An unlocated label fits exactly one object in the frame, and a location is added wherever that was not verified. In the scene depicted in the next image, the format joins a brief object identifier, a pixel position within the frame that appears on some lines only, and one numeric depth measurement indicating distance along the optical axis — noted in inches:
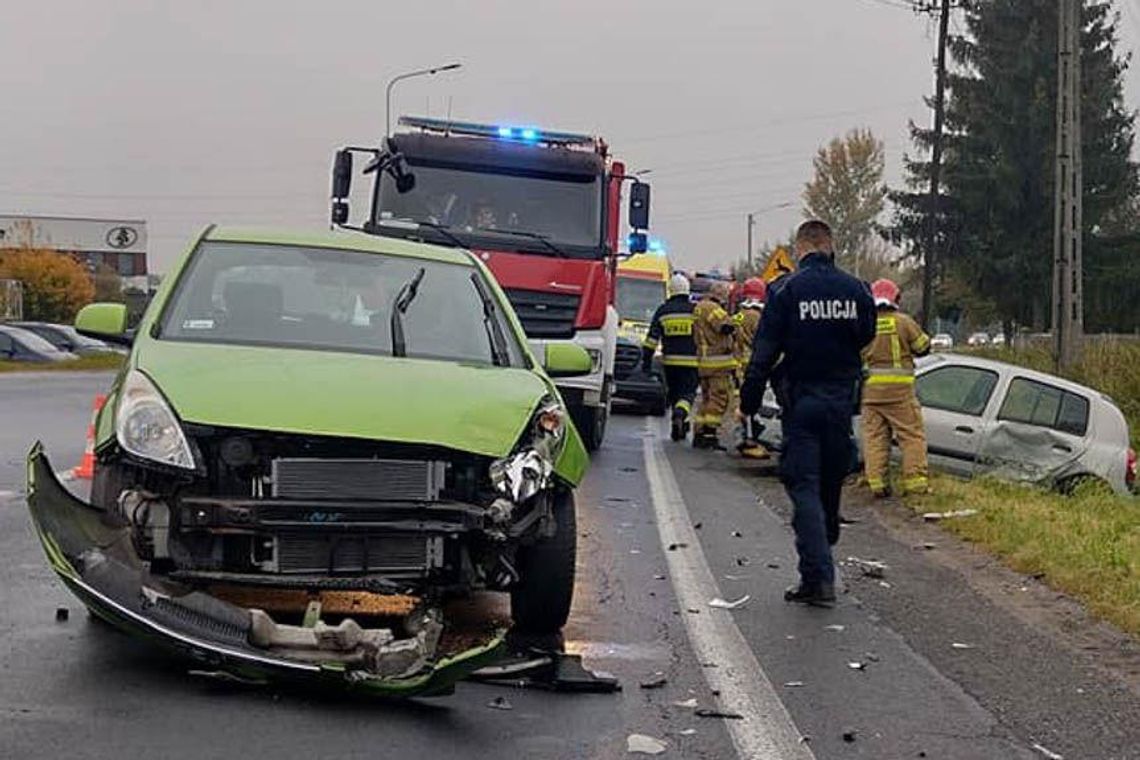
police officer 302.5
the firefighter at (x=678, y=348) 650.8
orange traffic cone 411.2
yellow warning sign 786.8
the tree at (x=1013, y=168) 2017.7
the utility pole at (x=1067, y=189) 869.8
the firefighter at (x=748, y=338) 605.3
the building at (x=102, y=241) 4202.8
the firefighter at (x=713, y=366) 639.1
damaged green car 198.4
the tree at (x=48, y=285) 2598.4
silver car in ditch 544.7
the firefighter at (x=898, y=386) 468.8
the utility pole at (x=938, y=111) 1514.5
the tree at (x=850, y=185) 3294.8
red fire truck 528.1
